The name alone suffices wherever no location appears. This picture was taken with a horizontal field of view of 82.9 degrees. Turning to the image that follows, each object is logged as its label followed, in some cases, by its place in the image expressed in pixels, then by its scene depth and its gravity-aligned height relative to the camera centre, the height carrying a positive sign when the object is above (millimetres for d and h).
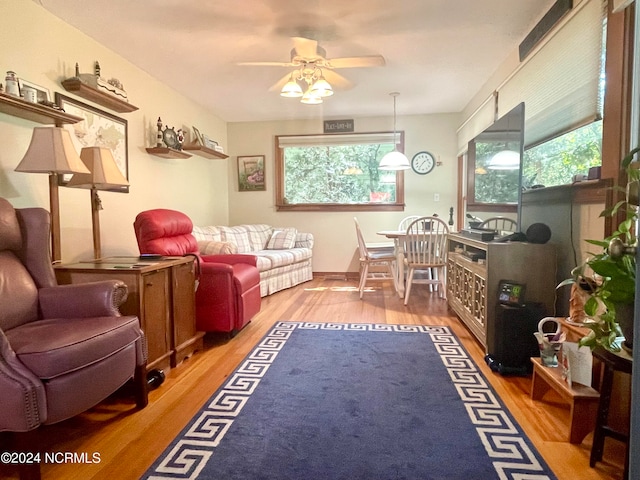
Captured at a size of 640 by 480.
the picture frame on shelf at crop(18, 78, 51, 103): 2228 +847
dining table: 4003 -381
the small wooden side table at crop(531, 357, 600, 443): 1520 -795
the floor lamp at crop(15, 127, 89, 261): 1939 +363
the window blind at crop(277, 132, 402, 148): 5297 +1203
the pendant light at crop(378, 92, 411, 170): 4266 +688
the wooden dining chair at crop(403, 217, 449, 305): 3738 -302
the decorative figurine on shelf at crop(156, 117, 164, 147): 3695 +861
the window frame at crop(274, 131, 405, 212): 5328 +249
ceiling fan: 2609 +1210
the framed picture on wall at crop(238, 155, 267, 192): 5625 +735
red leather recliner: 2701 -479
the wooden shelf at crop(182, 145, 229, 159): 4219 +858
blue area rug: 1364 -929
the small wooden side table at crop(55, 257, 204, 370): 1978 -450
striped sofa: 4109 -361
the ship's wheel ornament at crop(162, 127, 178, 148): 3756 +878
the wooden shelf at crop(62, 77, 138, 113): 2609 +957
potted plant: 1244 -230
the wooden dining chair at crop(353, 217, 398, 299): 4129 -444
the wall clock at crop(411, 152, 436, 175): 5277 +835
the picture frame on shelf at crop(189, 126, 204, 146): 4294 +981
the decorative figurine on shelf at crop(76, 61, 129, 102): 2676 +1053
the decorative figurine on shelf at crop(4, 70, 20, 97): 2064 +777
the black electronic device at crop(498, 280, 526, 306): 2178 -448
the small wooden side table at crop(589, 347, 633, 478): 1282 -694
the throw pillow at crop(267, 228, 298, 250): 5105 -281
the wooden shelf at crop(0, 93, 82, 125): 2020 +662
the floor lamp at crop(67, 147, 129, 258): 2264 +314
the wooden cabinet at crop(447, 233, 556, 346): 2289 -330
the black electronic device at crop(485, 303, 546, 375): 2139 -696
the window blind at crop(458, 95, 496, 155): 3766 +1143
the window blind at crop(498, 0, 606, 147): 1993 +937
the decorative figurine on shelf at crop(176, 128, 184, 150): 3943 +898
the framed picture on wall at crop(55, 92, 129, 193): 2697 +740
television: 2447 +406
